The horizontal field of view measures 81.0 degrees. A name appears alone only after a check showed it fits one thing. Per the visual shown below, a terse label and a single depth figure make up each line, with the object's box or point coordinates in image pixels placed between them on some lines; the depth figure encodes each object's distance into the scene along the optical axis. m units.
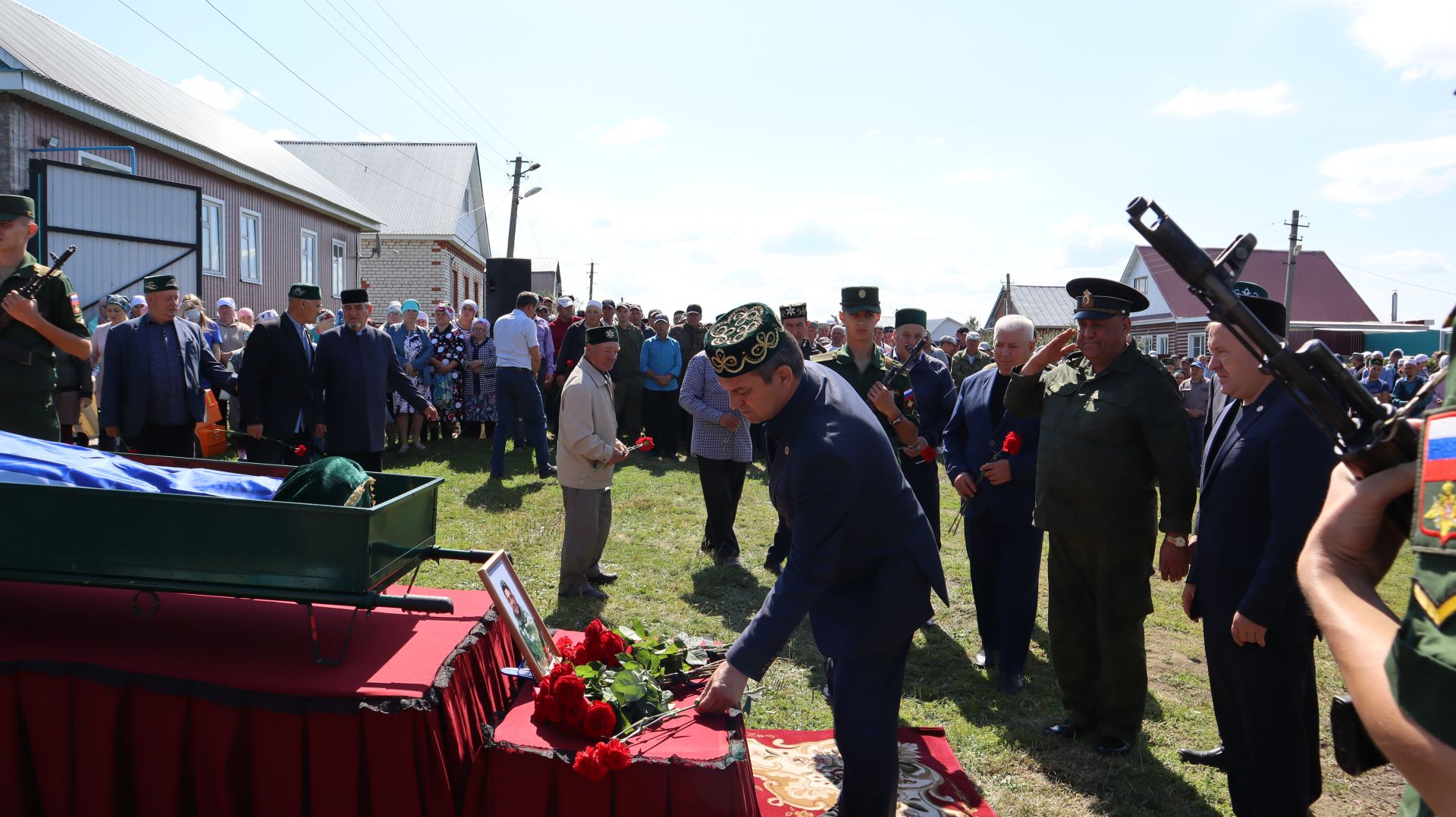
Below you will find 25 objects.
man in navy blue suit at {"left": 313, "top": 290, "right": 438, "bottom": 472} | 6.50
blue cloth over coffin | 2.89
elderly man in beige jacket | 5.73
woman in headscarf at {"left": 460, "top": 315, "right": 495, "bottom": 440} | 12.59
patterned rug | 3.62
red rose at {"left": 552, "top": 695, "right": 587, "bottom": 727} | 2.81
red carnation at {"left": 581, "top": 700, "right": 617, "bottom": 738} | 2.76
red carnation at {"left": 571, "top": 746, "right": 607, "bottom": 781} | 2.55
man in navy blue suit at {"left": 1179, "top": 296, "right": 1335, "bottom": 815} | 3.09
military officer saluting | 3.93
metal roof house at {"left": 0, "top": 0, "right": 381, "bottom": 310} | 10.44
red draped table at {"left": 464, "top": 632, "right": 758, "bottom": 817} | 2.67
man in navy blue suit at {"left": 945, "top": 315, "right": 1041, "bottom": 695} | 4.90
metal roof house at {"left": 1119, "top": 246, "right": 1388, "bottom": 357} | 37.91
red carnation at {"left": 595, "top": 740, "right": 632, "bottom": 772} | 2.55
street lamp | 28.28
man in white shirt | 10.01
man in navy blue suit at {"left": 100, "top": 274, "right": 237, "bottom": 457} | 6.29
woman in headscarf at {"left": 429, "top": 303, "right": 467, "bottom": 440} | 12.35
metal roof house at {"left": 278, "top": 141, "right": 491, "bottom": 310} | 26.56
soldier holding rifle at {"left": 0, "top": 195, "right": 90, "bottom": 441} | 4.23
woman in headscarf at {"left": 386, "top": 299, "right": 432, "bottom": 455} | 11.91
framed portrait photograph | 3.17
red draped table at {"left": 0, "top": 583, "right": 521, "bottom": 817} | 2.69
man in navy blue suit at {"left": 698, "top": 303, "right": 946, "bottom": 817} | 2.75
